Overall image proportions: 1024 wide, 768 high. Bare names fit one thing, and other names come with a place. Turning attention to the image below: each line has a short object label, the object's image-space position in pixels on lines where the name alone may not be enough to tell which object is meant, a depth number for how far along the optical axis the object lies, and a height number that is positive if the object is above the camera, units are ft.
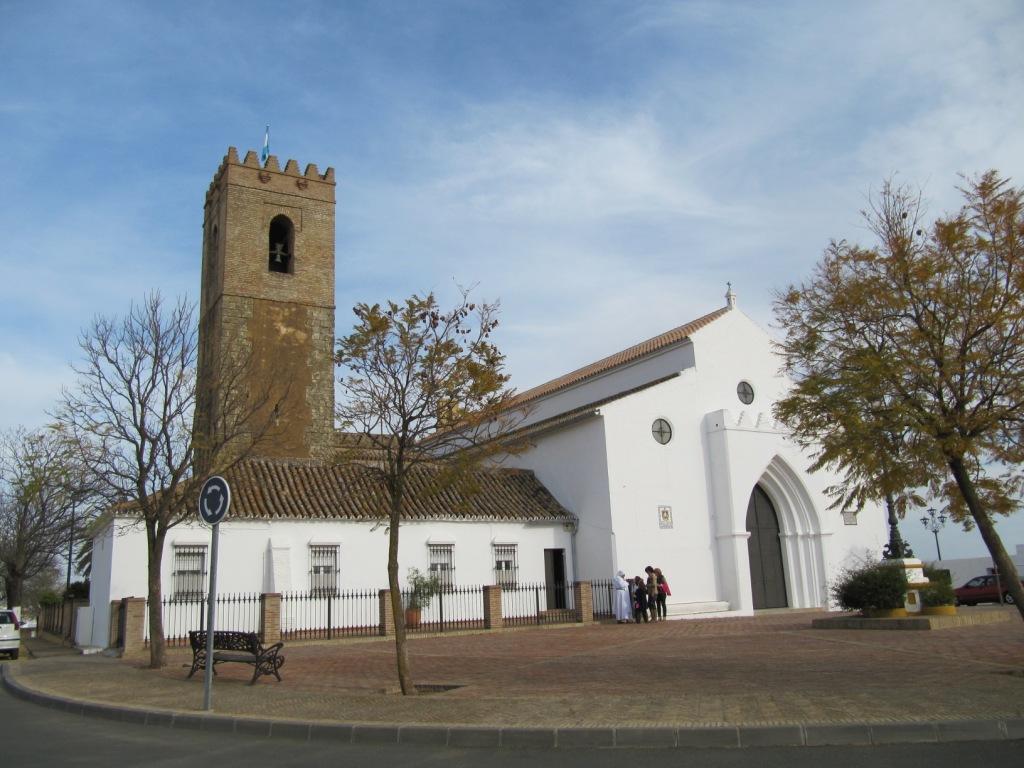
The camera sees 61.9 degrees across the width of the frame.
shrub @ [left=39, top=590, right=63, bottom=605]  115.55 -0.52
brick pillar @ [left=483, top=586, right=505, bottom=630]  77.29 -2.64
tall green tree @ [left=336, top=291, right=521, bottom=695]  40.57 +9.31
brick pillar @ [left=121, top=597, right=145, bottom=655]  62.13 -2.50
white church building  76.48 +9.11
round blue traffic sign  33.99 +3.53
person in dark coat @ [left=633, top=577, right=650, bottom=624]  81.00 -2.32
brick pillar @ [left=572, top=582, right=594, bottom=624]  82.28 -2.30
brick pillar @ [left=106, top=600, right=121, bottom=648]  67.00 -2.36
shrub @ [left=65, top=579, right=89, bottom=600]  104.88 +0.33
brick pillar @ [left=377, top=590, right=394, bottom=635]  72.33 -2.50
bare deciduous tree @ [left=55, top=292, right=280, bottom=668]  53.47 +9.03
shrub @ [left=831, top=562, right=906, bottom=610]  63.82 -1.60
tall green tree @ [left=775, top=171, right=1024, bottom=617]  36.37 +8.55
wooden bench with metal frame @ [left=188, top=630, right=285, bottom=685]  42.06 -3.01
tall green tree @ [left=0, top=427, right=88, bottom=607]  94.94 +9.38
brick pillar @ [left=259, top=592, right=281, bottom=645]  66.69 -2.20
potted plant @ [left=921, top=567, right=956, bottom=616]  65.77 -2.66
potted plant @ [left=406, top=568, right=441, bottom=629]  76.18 -1.05
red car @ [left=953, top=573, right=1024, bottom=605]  113.19 -3.74
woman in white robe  81.71 -2.48
